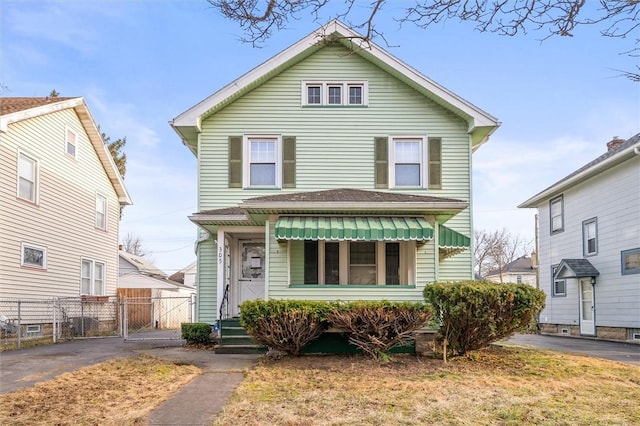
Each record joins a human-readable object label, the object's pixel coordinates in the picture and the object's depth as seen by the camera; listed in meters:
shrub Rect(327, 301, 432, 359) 9.89
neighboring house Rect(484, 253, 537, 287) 42.97
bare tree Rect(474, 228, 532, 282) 50.03
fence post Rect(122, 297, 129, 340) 15.48
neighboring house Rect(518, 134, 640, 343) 16.20
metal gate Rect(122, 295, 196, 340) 21.89
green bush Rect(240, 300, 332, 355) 9.97
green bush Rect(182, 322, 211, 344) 12.66
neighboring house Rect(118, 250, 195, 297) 31.69
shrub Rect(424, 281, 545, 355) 9.52
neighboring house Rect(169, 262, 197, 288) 44.81
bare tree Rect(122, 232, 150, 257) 61.57
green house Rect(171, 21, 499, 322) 13.09
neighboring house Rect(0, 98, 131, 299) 14.76
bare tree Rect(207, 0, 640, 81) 5.12
